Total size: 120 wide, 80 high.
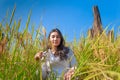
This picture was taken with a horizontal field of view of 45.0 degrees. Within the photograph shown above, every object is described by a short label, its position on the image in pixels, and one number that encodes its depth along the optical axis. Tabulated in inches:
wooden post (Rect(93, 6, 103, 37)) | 122.5
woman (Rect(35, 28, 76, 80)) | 70.2
